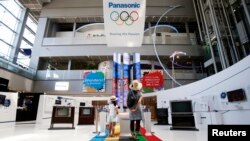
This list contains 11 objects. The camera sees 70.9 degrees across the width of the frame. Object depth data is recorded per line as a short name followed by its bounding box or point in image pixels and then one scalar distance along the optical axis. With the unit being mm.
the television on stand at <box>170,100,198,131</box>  5918
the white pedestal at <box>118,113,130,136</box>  4586
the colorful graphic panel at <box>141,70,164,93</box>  11555
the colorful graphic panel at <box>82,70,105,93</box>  14805
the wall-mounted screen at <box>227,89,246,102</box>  4691
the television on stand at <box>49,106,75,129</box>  6461
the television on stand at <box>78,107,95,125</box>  8127
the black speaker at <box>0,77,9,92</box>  10566
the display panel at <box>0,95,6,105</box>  7203
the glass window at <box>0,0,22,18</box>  14719
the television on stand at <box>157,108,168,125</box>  8500
